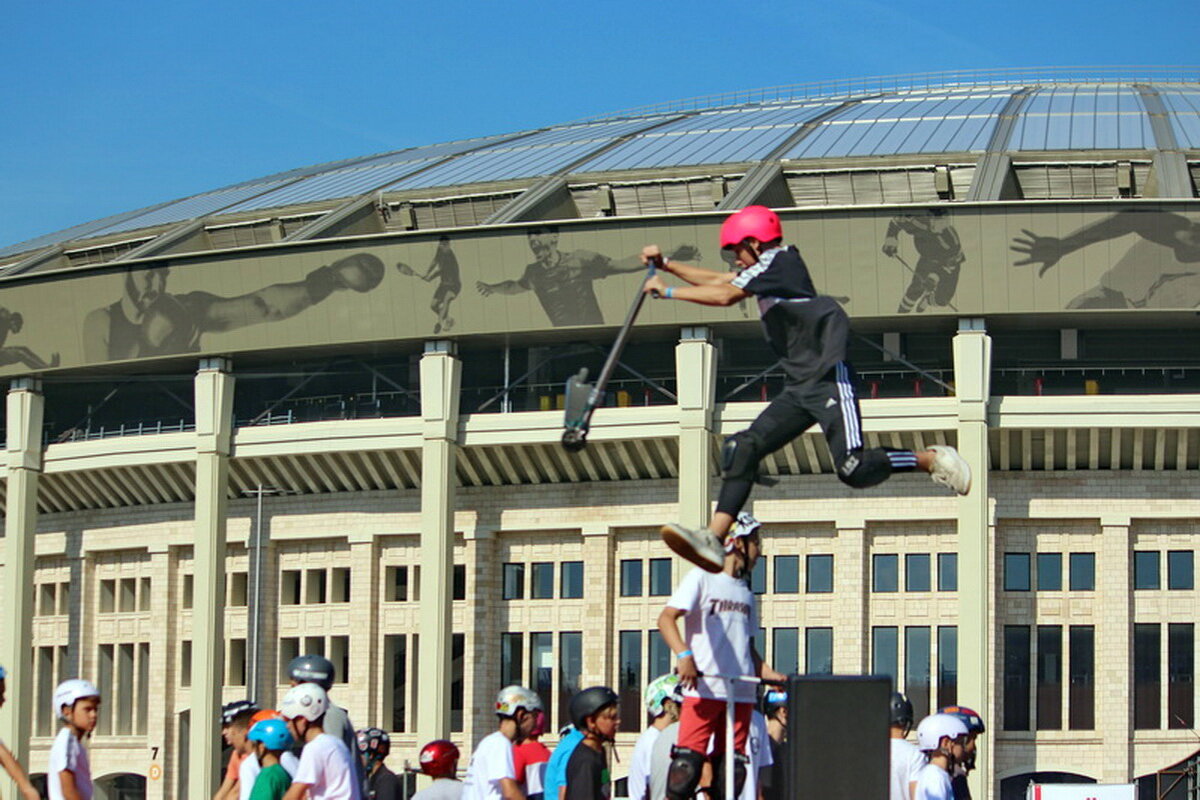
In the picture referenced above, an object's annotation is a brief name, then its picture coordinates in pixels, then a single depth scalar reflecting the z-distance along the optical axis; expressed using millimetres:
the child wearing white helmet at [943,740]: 13885
